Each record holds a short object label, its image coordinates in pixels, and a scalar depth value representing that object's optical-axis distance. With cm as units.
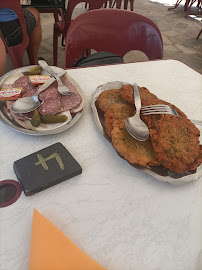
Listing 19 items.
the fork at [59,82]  82
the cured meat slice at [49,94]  79
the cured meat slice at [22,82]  84
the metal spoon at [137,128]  67
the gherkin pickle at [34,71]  89
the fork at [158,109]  72
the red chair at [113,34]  125
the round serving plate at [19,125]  70
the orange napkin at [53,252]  46
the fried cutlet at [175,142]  63
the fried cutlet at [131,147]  64
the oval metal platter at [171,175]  62
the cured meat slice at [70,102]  79
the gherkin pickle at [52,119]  73
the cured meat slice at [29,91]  80
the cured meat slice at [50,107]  75
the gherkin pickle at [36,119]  71
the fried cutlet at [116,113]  73
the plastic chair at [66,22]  201
